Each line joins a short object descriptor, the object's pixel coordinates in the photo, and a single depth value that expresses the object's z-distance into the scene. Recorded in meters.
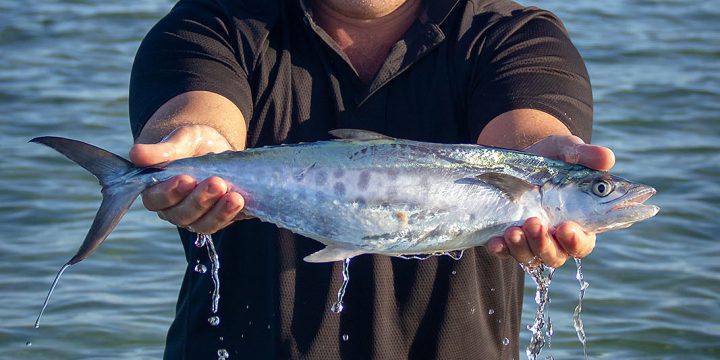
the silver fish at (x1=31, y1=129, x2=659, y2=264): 3.38
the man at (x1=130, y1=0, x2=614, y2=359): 3.85
